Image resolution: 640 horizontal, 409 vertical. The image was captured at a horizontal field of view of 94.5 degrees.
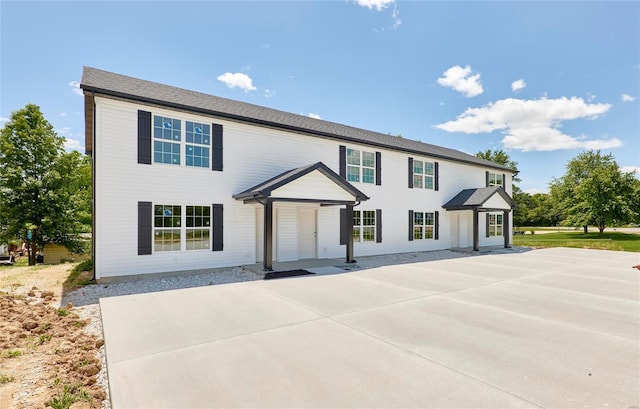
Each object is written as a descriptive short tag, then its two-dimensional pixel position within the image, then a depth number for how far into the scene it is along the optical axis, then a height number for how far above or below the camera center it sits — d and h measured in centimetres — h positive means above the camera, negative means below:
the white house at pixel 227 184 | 916 +93
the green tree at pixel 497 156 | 4422 +773
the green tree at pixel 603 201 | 2998 +67
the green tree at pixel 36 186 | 1791 +145
